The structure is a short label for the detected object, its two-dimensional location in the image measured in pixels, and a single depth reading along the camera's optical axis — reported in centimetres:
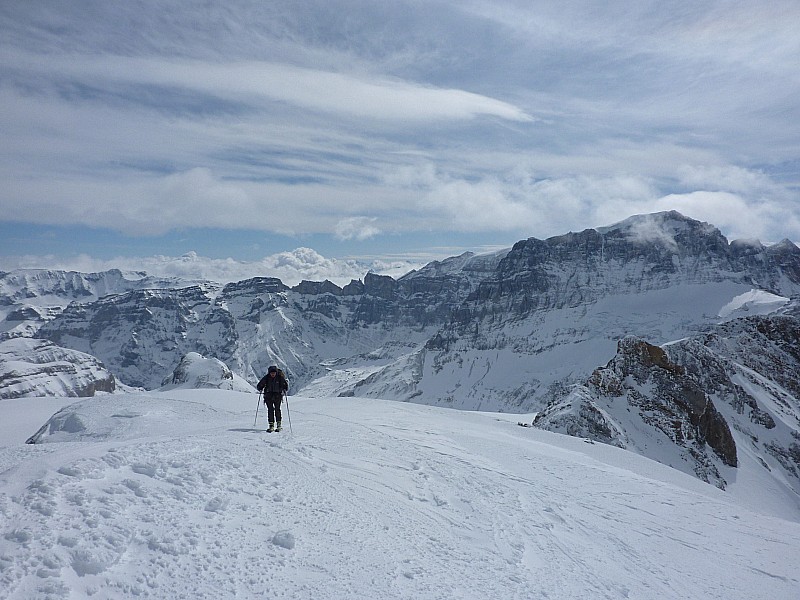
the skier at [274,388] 1620
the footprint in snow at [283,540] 765
